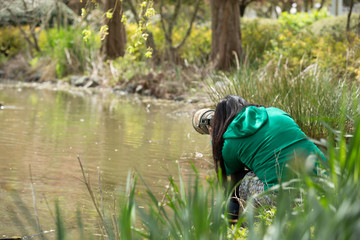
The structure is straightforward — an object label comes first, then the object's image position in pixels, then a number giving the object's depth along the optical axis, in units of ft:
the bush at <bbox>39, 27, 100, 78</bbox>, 67.77
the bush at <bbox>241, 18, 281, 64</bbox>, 61.32
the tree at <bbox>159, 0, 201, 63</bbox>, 57.36
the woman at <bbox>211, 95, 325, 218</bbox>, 12.27
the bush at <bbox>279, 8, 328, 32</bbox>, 64.67
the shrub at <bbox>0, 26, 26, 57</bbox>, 86.53
